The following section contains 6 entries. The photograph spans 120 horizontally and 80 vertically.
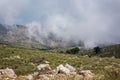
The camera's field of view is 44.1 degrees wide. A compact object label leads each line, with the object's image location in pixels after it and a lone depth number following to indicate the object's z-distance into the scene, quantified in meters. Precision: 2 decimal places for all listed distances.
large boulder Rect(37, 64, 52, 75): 15.76
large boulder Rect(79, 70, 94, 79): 12.65
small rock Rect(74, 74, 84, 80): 11.86
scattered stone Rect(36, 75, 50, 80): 13.32
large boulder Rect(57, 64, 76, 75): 14.85
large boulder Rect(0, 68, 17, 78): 15.36
